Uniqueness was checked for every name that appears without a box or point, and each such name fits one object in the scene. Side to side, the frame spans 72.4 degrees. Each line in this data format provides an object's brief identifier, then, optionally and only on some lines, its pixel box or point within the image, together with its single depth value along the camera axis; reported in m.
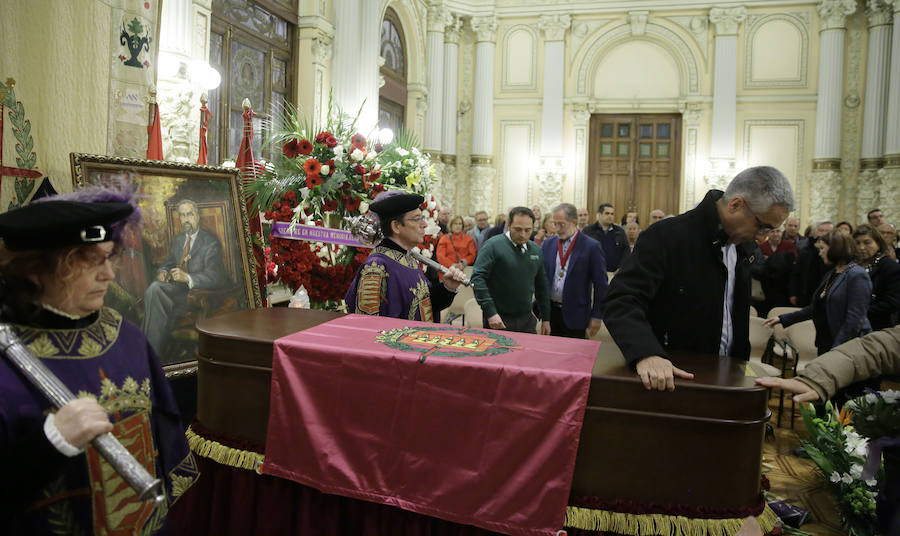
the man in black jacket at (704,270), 2.18
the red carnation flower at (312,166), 3.45
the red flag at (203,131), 4.16
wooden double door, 13.83
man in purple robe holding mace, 2.83
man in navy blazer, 5.08
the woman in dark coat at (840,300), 4.21
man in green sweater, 4.46
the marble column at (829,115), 12.44
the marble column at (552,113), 13.73
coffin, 1.76
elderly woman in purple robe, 1.21
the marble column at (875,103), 12.09
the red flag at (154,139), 3.00
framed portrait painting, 2.58
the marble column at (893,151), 11.67
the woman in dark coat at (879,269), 4.46
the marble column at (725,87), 12.97
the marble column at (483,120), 13.92
